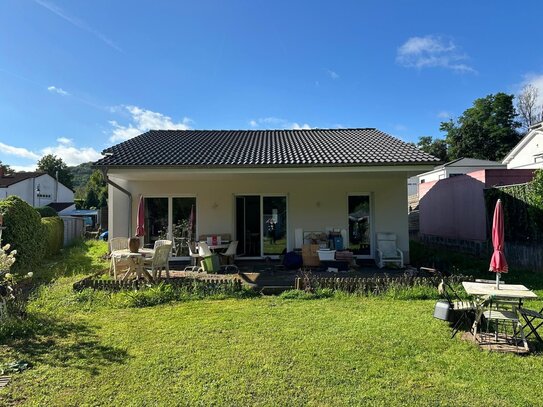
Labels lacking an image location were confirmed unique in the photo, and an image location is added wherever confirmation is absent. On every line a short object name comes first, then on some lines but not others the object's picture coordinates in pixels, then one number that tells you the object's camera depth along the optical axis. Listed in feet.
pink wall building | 42.22
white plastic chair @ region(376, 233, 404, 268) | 36.32
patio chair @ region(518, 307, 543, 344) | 15.71
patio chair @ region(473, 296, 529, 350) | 15.69
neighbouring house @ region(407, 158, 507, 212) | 80.33
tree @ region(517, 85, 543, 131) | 159.02
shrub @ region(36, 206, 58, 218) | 88.66
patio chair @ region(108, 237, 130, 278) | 35.70
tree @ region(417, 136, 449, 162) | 156.56
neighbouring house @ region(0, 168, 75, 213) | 135.23
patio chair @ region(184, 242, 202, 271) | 35.01
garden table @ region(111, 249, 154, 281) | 27.91
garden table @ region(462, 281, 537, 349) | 15.92
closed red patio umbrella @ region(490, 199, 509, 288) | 17.62
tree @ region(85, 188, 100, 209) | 192.92
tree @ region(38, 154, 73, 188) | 221.25
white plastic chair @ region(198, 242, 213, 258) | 33.47
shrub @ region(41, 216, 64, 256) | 44.87
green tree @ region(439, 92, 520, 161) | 137.39
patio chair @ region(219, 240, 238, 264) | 36.91
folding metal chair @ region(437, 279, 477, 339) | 17.84
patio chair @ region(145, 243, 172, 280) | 28.19
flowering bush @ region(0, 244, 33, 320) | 18.34
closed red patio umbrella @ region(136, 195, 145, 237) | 30.53
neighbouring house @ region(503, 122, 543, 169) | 71.20
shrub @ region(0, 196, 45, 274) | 33.35
